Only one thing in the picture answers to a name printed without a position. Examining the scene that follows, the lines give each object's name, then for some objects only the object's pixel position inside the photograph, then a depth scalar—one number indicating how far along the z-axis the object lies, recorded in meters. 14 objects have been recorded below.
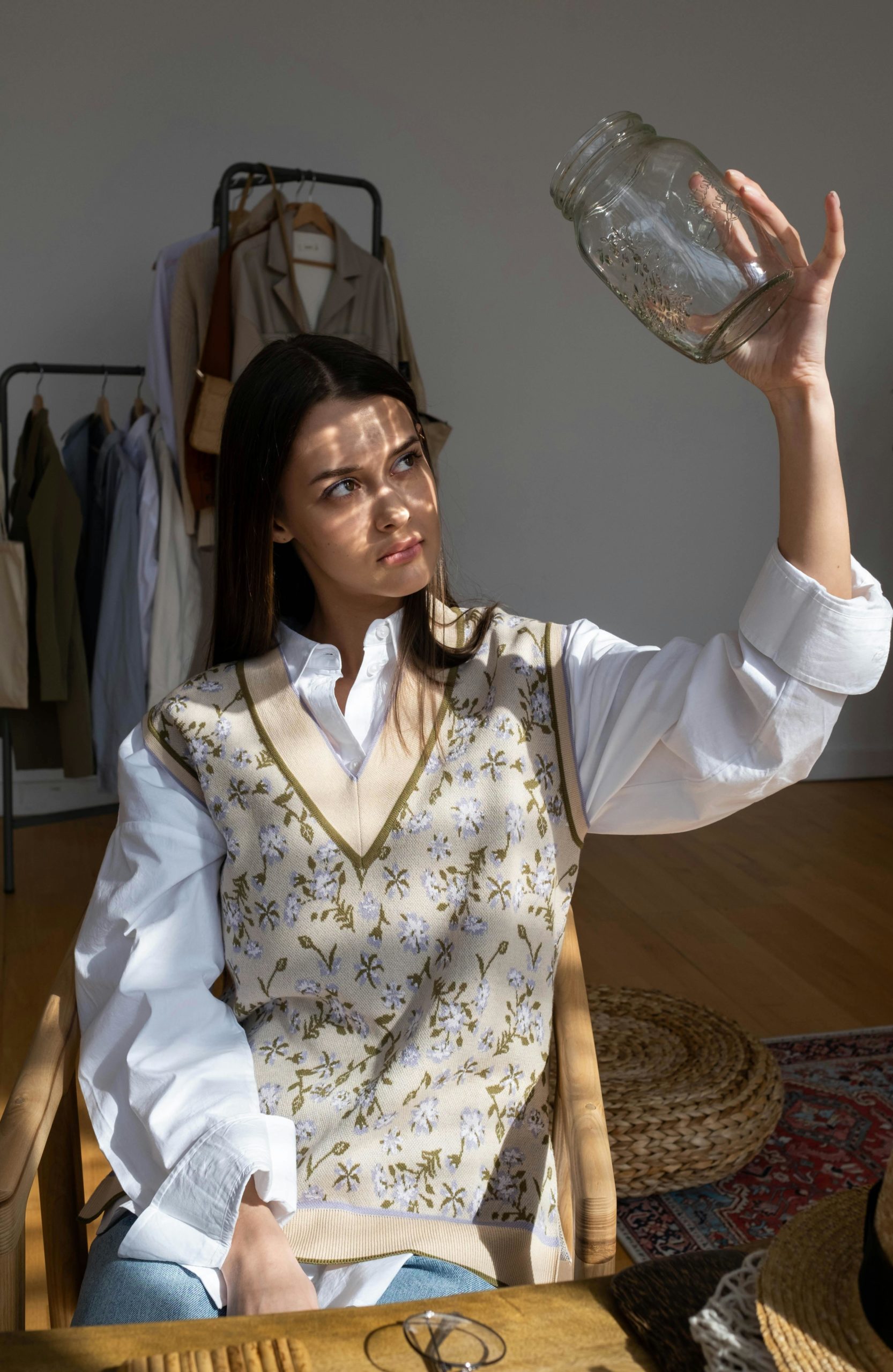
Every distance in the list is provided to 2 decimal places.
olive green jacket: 3.27
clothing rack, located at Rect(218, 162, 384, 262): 3.06
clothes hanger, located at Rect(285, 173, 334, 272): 3.04
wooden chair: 0.97
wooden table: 0.73
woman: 1.03
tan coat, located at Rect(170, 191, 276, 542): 3.04
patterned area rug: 1.94
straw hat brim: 0.66
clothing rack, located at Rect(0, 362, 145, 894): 3.34
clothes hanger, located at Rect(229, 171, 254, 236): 3.13
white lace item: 0.68
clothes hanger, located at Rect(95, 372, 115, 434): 3.55
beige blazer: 2.93
